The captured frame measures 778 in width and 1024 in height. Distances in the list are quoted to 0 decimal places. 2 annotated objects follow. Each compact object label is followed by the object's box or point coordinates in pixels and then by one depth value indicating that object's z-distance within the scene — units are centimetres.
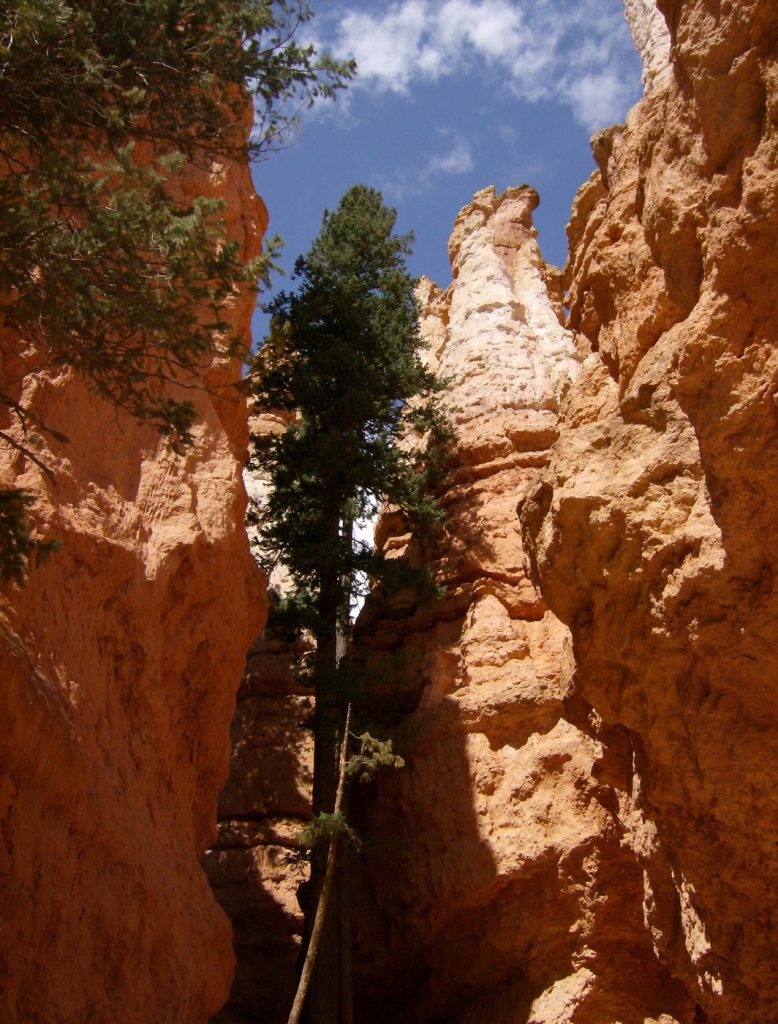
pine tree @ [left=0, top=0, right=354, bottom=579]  685
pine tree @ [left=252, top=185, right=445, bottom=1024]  1540
